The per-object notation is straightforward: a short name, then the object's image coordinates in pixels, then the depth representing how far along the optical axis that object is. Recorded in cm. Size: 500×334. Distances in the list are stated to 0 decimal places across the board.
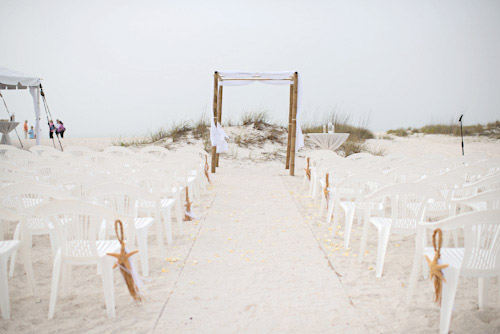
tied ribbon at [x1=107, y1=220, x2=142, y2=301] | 221
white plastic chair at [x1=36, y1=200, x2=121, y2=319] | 213
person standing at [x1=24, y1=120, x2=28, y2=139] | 2333
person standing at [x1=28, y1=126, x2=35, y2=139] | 2308
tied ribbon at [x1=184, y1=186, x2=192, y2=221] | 482
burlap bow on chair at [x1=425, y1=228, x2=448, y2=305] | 200
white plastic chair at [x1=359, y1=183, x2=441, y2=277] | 266
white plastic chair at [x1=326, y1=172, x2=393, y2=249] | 348
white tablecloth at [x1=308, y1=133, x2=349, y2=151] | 966
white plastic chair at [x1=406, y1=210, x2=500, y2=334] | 193
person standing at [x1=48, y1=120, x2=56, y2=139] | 1664
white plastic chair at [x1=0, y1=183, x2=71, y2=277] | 255
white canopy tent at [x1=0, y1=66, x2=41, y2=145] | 1024
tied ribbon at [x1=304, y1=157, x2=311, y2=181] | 741
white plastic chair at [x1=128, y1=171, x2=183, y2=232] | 366
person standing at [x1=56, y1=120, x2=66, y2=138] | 1909
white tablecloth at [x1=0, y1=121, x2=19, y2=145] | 1222
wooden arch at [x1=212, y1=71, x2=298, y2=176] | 972
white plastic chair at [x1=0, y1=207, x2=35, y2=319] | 224
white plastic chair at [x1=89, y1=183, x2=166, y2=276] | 271
